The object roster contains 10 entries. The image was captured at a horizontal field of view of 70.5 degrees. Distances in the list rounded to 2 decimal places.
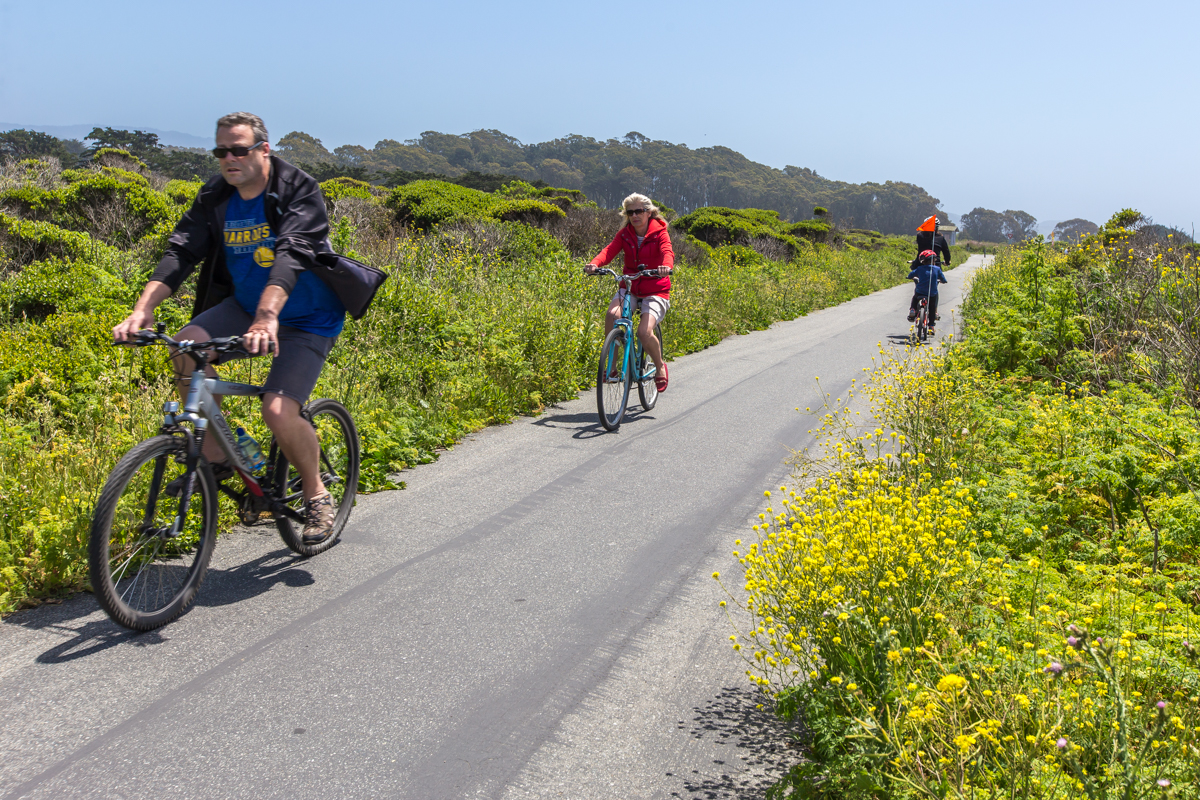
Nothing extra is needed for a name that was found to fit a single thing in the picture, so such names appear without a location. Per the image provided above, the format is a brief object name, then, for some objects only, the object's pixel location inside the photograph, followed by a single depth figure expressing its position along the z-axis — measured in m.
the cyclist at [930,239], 15.98
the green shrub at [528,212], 22.98
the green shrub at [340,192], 21.04
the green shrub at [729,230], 35.19
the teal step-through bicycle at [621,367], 7.88
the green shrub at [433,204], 21.48
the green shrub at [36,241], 13.29
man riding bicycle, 3.93
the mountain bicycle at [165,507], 3.49
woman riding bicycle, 8.44
